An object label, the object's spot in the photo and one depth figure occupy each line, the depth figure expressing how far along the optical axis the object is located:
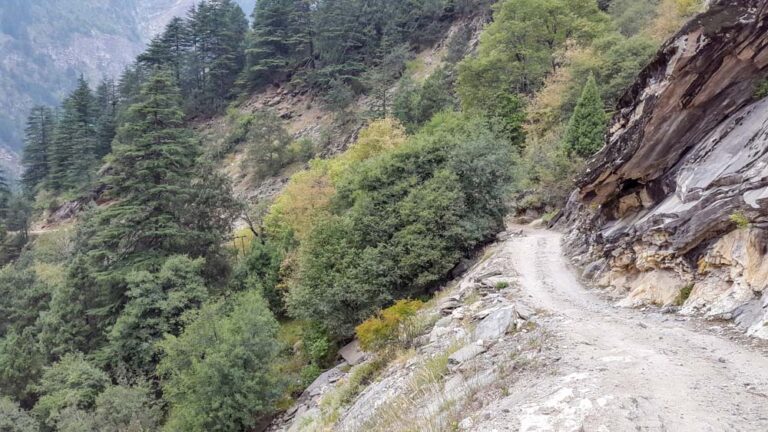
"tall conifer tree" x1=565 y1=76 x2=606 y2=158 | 21.45
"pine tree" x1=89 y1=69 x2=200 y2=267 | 24.08
